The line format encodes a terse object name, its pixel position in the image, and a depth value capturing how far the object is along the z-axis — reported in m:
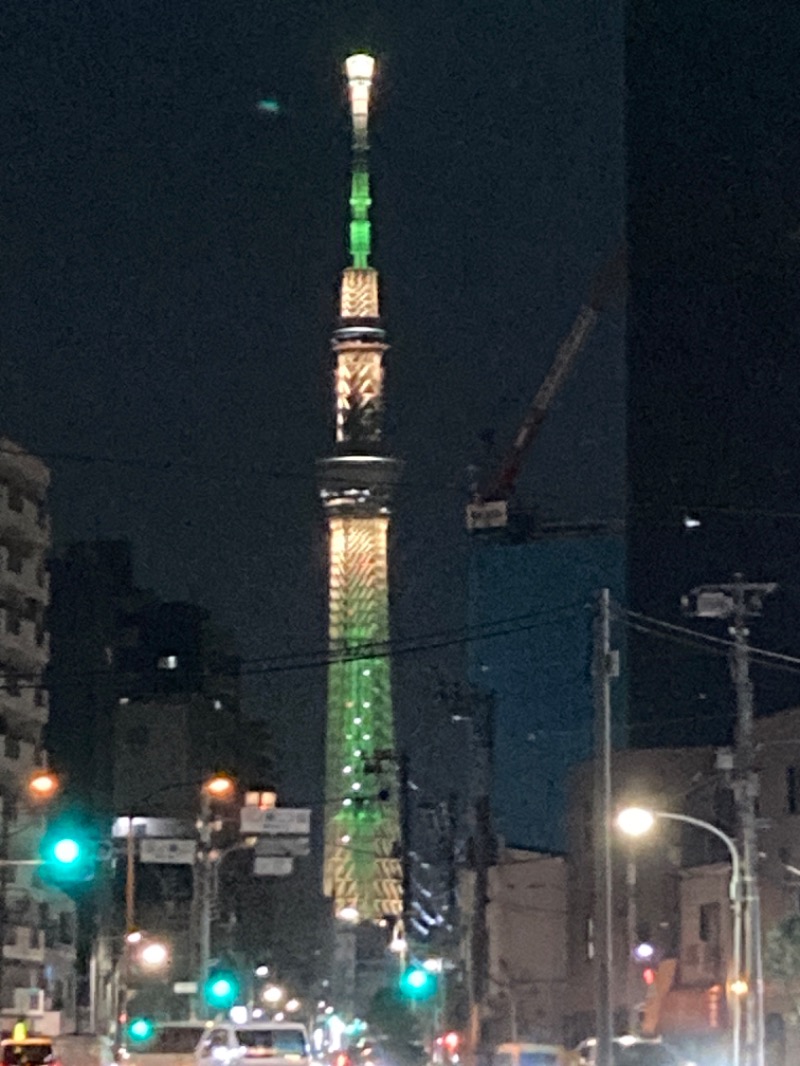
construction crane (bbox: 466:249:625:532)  165.50
